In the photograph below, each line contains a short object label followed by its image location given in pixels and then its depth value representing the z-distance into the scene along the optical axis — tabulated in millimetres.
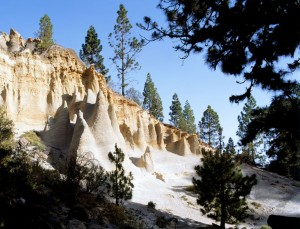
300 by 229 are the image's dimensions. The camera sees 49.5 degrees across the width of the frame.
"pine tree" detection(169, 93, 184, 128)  64312
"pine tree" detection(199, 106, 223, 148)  61344
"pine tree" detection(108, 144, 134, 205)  17178
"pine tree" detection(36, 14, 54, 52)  45750
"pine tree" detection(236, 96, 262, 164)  54738
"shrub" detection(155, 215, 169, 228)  15945
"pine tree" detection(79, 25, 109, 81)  47812
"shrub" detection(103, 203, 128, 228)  12750
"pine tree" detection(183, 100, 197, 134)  65450
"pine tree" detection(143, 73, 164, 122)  61625
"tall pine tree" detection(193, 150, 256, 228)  16844
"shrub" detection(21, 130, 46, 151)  22609
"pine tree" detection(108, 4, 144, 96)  47281
